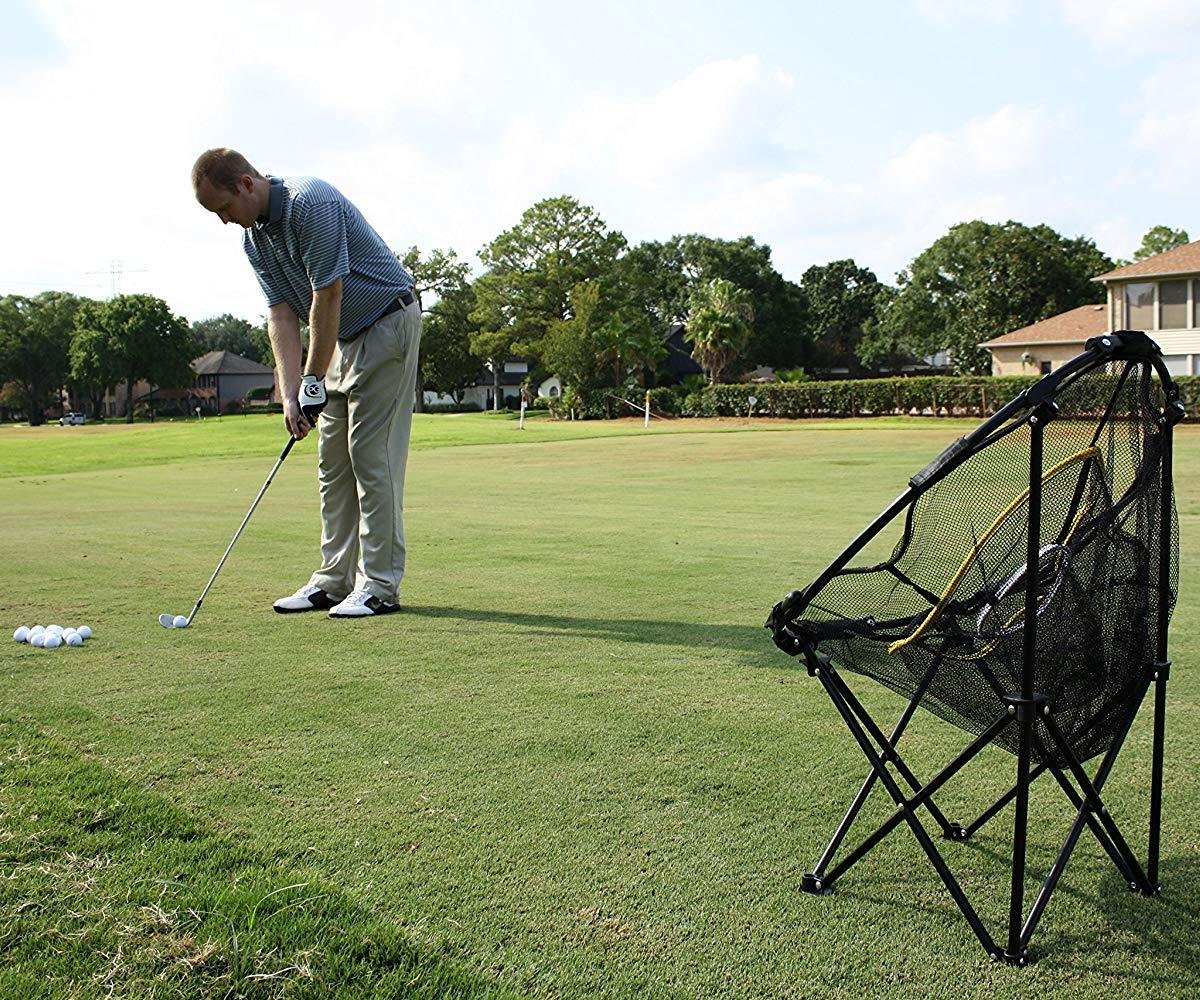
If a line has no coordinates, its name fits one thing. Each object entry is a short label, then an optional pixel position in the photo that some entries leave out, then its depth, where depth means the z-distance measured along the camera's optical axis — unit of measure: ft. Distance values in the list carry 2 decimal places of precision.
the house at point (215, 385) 418.72
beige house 162.91
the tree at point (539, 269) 264.11
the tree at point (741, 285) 321.93
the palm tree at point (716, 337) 234.79
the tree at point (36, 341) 348.38
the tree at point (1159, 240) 293.43
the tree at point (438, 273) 319.88
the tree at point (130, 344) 320.29
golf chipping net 8.50
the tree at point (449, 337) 319.88
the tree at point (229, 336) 524.07
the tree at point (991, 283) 243.40
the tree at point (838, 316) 346.95
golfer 19.85
